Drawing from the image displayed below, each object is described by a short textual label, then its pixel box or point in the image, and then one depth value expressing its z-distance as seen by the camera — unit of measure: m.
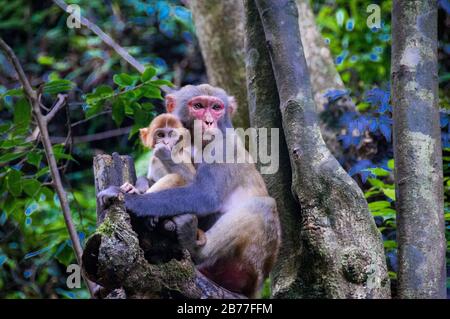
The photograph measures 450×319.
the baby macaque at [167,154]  5.00
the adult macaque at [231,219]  4.79
